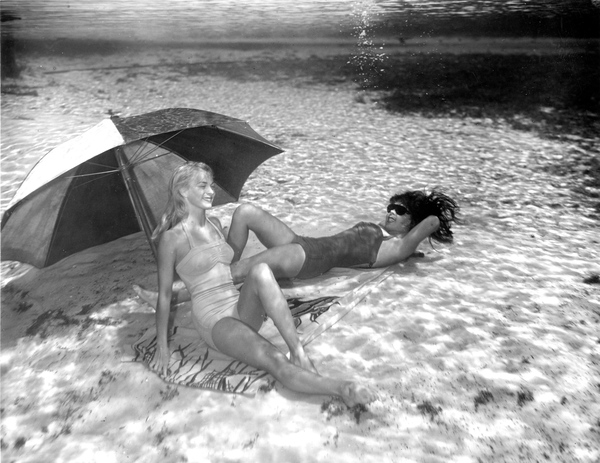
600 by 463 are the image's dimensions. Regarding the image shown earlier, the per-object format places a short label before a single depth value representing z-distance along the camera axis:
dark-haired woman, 3.46
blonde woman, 2.62
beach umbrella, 3.23
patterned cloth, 2.77
